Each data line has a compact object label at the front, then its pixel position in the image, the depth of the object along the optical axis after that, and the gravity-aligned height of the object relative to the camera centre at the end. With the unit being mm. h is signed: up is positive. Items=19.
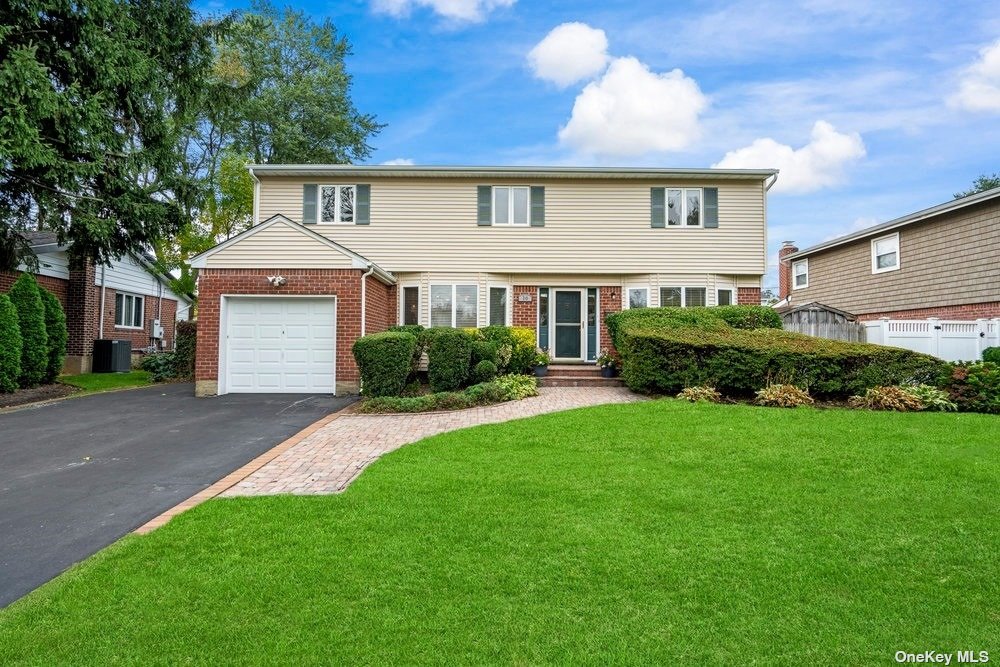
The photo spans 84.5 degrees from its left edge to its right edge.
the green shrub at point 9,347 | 11516 +77
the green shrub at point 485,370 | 11445 -402
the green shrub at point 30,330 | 12406 +474
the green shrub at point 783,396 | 9281 -778
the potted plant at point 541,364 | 13042 -314
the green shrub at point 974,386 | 8961 -592
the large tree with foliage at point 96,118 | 10258 +4947
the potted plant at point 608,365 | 13297 -342
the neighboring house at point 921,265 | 13383 +2445
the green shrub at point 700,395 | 9648 -776
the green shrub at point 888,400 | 9008 -820
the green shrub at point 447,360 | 11133 -187
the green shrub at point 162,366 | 15742 -441
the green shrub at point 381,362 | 10469 -216
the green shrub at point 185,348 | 15633 +78
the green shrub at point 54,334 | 13281 +408
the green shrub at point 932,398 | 9008 -775
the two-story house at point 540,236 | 14984 +3157
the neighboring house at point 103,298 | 16719 +1808
